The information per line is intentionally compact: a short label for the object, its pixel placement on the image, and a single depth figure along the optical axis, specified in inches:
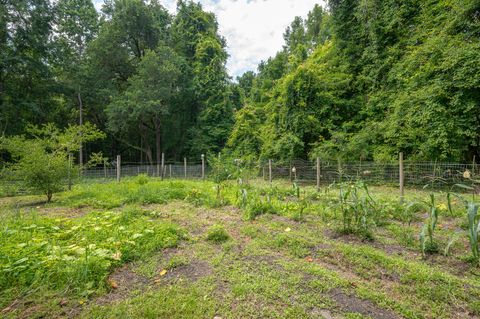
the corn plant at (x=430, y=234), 97.4
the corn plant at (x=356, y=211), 127.5
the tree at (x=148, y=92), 717.3
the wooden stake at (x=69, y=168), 283.0
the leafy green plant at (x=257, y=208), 174.8
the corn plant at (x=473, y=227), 73.3
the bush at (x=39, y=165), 243.3
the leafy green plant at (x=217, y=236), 131.3
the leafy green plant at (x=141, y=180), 368.9
